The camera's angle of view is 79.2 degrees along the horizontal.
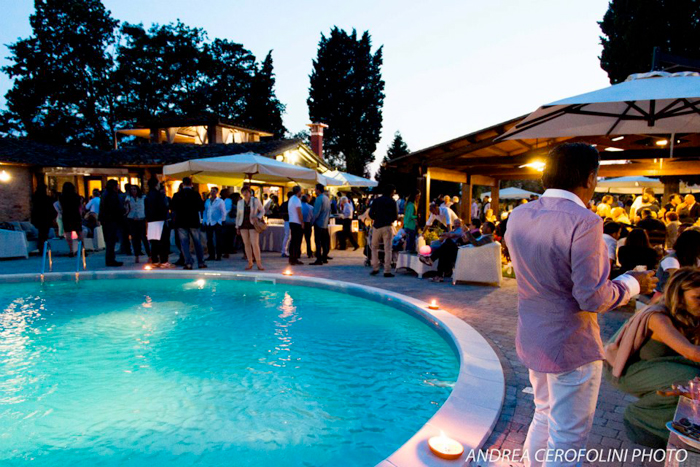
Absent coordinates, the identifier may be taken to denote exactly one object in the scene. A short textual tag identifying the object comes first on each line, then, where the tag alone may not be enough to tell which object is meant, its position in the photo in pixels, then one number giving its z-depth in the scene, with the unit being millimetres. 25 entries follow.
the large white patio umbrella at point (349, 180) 15195
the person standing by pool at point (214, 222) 10211
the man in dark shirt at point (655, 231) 6344
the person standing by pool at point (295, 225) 9547
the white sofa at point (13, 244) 10172
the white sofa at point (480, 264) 7379
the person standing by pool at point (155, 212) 8820
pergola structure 8258
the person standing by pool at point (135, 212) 10242
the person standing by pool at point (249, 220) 8750
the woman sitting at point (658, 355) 2051
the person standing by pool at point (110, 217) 9180
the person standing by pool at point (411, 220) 9062
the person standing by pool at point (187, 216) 8375
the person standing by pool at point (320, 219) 9727
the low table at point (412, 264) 8258
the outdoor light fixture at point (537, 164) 9637
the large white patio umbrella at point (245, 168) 9883
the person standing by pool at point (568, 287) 1593
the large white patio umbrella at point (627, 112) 4062
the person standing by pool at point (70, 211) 9031
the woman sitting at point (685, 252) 3514
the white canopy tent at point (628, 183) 18906
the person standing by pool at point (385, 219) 7957
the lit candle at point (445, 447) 2234
